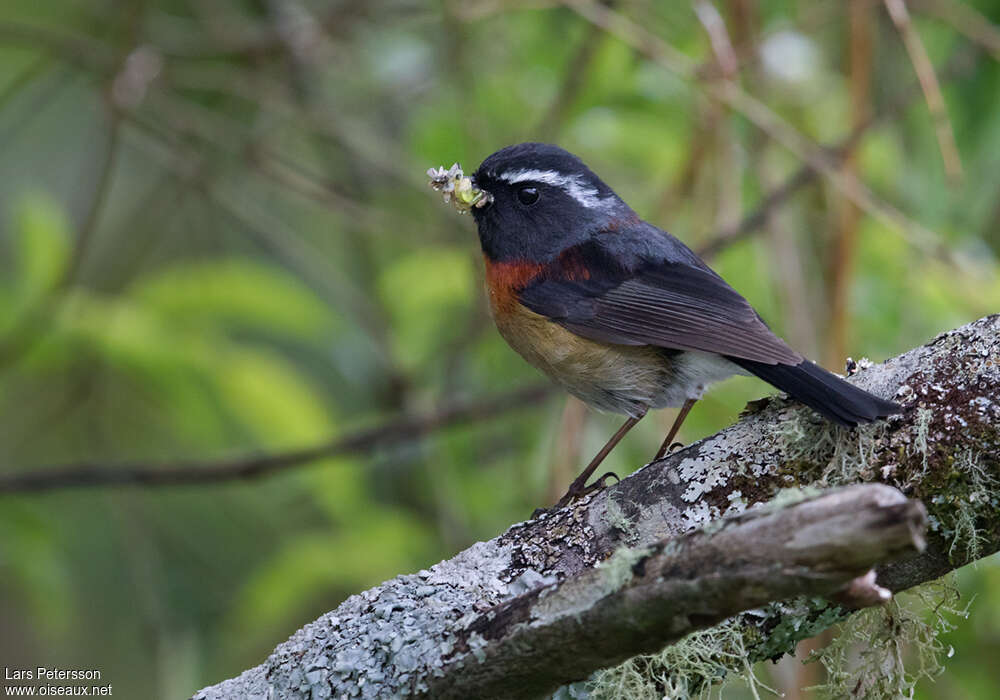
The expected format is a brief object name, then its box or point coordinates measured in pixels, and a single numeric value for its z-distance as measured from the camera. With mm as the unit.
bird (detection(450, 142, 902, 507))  6887
